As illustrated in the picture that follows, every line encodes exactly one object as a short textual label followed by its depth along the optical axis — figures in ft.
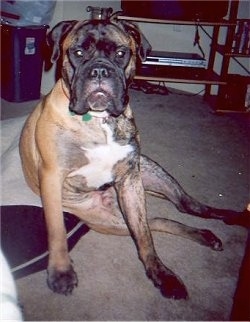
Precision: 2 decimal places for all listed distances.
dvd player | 12.09
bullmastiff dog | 4.67
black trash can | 11.25
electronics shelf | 11.07
